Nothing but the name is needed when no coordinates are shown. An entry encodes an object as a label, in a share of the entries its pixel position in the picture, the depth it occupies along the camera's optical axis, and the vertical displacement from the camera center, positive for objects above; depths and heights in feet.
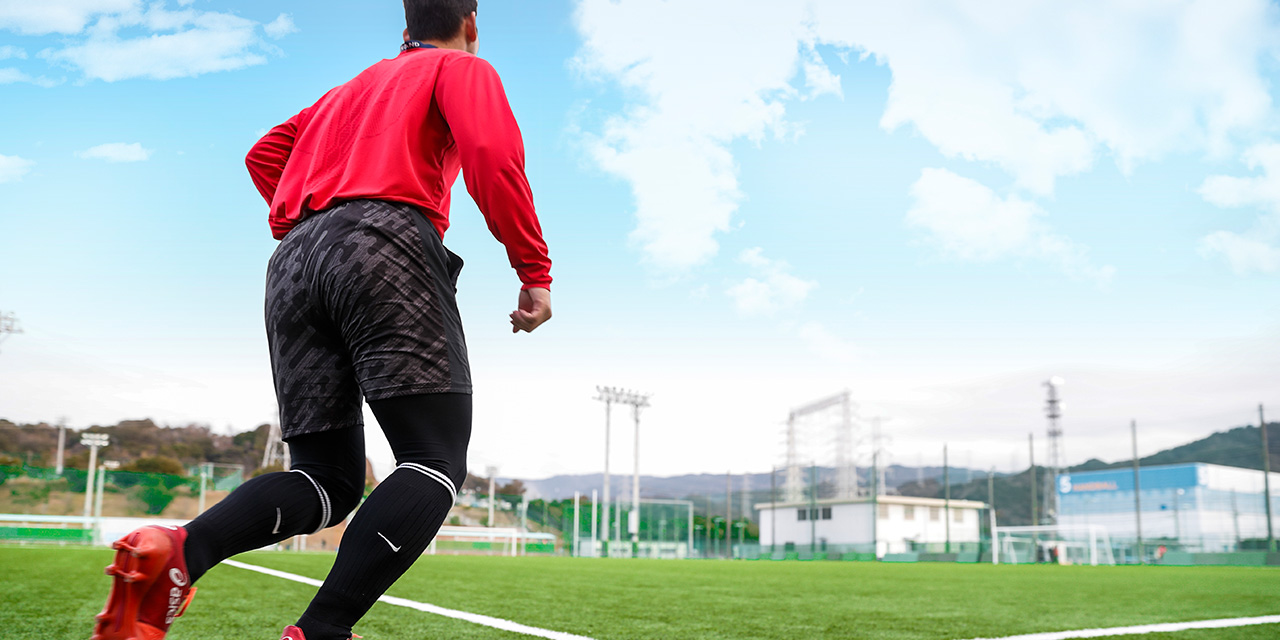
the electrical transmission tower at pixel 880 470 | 134.31 -1.36
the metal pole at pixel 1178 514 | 116.94 -7.21
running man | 4.25 +0.75
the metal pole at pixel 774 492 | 114.11 -4.85
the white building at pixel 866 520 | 131.13 -9.68
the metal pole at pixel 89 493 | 68.64 -3.44
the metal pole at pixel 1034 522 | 88.79 -7.08
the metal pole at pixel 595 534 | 99.14 -9.42
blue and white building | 118.32 -5.36
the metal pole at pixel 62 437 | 164.04 +2.84
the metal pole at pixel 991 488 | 109.39 -3.27
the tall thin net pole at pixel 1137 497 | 84.38 -3.35
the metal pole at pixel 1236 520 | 100.78 -6.83
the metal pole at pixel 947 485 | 104.73 -2.91
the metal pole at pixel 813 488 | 103.88 -3.62
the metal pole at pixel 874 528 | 95.55 -8.81
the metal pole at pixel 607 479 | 97.50 -2.71
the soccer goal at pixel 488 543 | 80.48 -8.97
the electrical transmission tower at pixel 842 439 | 161.48 +4.66
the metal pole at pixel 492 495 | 108.17 -5.03
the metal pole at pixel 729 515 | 117.80 -8.39
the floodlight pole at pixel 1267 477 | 74.12 -0.91
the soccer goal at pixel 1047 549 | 85.89 -9.09
